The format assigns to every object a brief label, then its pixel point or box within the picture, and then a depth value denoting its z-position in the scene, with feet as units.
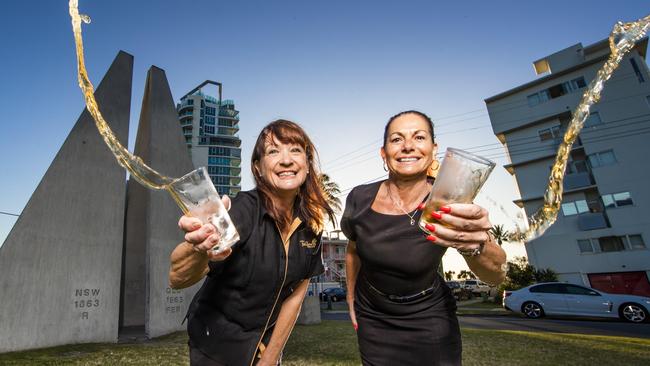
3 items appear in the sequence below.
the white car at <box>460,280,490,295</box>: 125.79
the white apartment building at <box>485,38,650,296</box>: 86.02
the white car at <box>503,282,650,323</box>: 42.78
